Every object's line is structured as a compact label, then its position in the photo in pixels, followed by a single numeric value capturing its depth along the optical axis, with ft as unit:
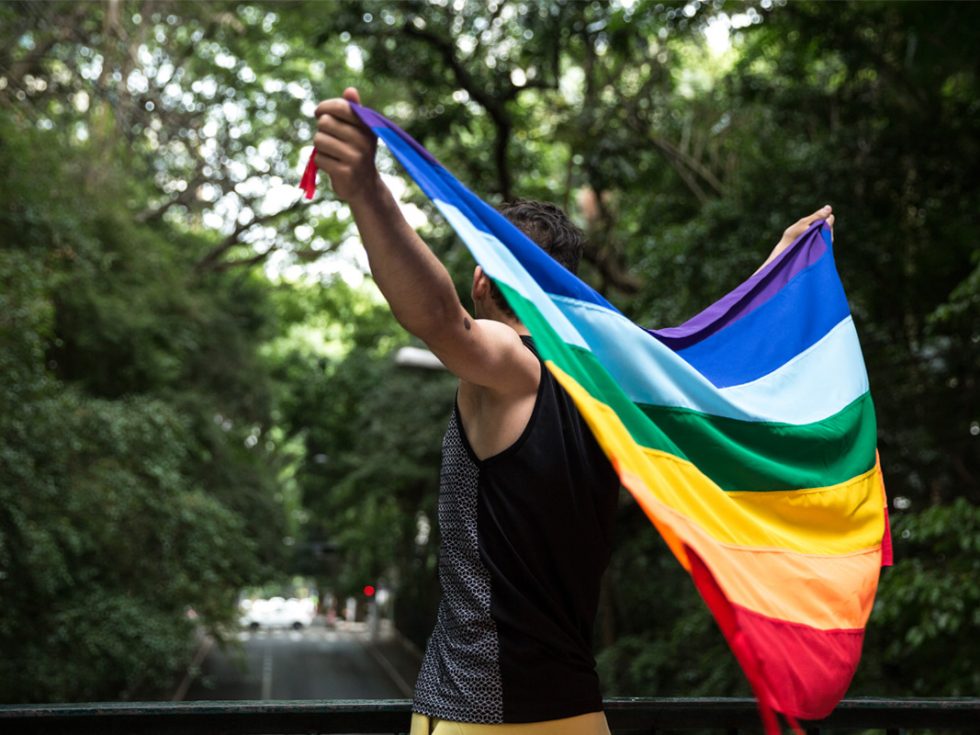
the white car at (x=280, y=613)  173.78
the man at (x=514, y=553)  5.98
